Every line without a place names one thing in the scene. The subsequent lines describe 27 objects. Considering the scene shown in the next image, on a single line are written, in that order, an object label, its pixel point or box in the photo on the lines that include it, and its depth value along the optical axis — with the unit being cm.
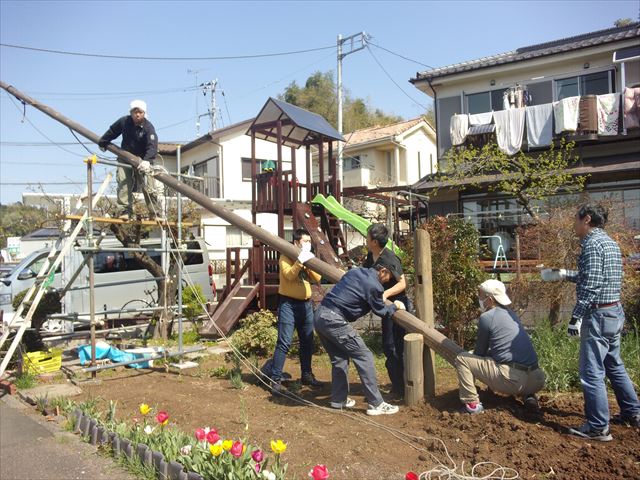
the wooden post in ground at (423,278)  536
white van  1056
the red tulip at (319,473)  260
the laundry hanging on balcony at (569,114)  1388
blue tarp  697
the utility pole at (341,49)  2283
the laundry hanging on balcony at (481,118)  1543
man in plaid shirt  398
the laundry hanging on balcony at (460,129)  1570
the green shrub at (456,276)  660
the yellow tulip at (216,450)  306
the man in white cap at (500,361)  446
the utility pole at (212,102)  3397
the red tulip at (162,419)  372
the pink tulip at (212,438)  324
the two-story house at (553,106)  1375
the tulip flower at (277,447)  298
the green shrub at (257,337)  727
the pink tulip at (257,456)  303
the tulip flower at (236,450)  302
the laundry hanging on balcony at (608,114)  1370
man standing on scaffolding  723
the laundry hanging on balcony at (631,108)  1328
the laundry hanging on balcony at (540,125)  1452
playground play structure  796
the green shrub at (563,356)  520
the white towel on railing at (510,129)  1488
